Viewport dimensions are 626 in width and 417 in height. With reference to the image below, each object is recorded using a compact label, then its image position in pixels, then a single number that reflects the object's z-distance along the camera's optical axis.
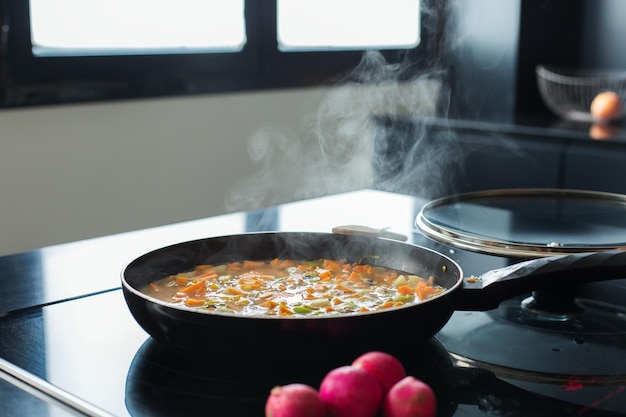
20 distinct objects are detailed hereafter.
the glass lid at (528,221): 1.31
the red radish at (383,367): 0.80
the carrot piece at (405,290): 1.11
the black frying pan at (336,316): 0.86
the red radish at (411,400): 0.76
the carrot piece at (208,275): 1.19
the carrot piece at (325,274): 1.20
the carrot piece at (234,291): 1.12
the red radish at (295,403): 0.73
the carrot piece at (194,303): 1.07
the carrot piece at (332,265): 1.24
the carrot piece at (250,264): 1.27
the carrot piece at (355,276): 1.20
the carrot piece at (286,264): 1.27
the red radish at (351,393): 0.76
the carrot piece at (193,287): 1.13
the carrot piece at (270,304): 1.06
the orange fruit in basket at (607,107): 3.41
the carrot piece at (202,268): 1.23
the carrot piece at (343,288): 1.14
